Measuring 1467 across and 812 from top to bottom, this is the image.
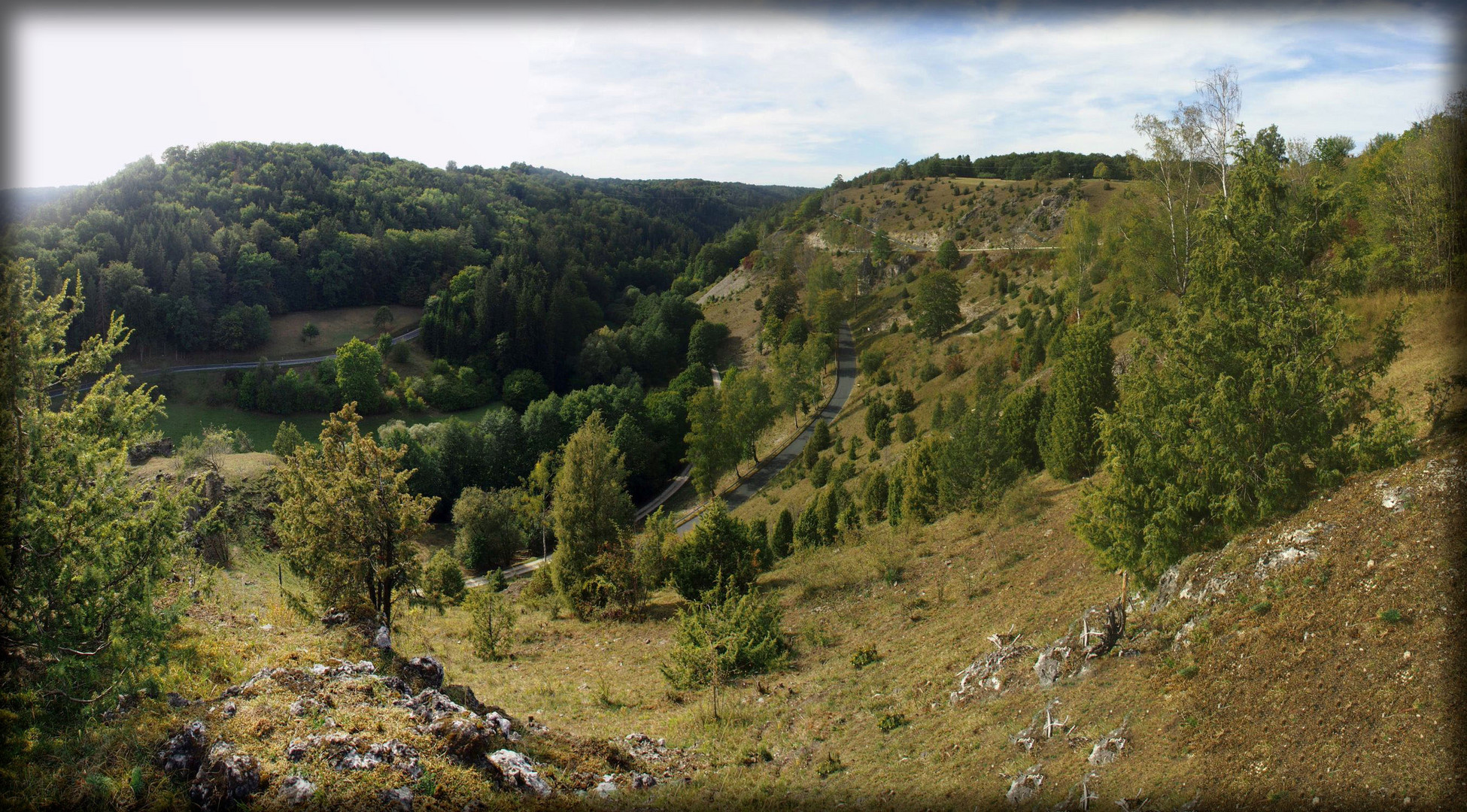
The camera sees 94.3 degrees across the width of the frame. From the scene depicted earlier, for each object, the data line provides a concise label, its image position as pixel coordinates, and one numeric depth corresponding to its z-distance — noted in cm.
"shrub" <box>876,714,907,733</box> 1130
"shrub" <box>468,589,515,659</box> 1833
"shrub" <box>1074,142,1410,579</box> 983
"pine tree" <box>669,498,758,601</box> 2200
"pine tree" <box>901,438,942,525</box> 2431
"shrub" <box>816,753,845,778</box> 1011
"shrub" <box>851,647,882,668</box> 1471
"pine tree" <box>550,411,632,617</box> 2356
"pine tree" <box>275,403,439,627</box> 1422
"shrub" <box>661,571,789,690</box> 1525
